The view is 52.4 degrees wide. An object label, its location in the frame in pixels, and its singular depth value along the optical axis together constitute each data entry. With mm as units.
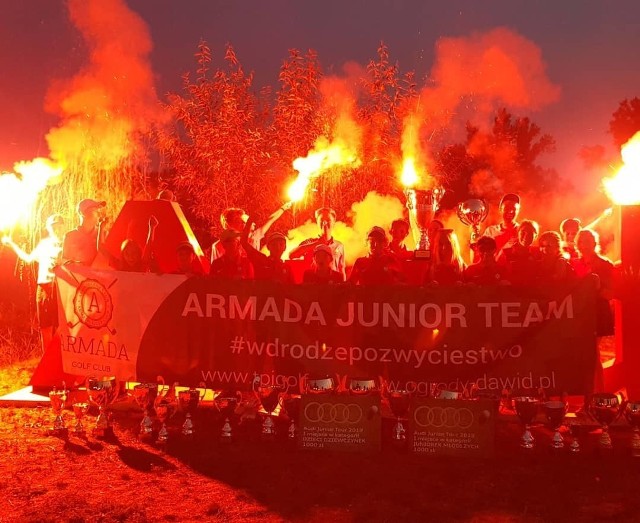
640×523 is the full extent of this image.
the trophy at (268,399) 6500
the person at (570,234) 7938
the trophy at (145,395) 6836
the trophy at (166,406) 6742
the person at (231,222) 8625
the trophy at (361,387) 6230
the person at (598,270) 6578
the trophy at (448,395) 6137
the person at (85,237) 8109
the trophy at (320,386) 6217
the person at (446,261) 7164
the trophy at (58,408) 6781
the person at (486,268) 6988
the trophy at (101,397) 6680
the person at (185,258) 7348
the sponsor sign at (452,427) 5801
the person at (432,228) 8507
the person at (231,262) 7457
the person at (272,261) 7480
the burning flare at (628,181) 8031
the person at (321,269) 7215
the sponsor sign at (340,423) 5984
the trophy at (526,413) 6098
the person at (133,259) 7590
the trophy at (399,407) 6258
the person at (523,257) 7195
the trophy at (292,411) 6280
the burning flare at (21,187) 10219
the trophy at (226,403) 6754
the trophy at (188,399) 6895
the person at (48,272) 8719
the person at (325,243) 9148
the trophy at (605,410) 5988
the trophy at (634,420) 5980
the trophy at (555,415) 6062
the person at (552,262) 6855
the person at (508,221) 8594
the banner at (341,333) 6496
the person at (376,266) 7234
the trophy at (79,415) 6734
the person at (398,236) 8484
